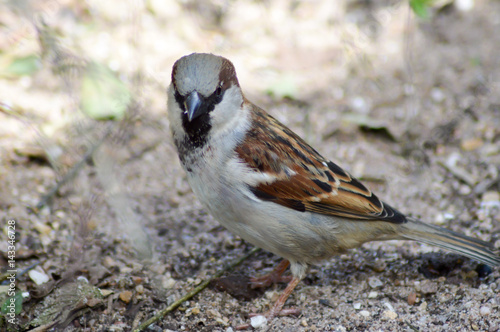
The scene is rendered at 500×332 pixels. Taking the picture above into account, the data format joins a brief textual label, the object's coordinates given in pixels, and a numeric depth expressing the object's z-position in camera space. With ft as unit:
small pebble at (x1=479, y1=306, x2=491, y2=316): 20.51
